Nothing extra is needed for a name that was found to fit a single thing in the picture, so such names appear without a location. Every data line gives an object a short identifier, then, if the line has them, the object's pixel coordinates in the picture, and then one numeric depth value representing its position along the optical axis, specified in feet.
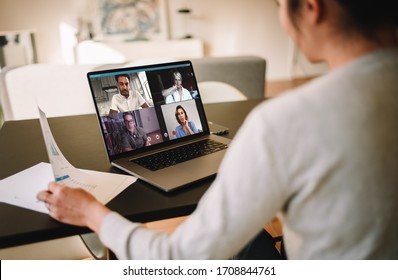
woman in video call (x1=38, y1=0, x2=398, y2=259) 1.59
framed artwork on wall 16.26
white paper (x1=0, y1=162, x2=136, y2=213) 2.66
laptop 3.14
